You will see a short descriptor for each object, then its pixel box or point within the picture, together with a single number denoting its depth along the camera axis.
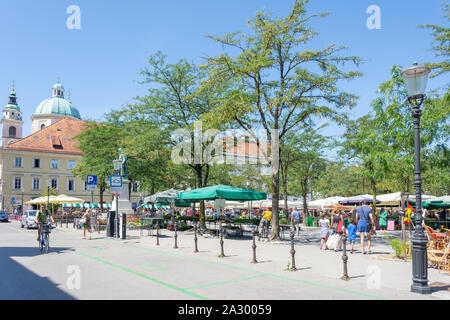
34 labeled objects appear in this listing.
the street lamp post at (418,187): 7.78
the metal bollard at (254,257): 11.68
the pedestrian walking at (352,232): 14.07
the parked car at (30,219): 30.03
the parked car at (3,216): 44.25
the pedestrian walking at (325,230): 15.37
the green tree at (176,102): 23.89
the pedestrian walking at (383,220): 26.48
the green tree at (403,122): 14.39
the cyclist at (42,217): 14.36
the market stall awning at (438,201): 25.44
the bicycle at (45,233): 14.10
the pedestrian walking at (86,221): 20.13
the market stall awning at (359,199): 28.50
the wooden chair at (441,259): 9.98
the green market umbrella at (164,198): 26.18
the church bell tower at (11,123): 109.67
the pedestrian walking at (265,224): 18.92
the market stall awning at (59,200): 35.41
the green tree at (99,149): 31.98
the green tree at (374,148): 15.34
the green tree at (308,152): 29.38
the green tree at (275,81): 17.80
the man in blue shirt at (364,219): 13.83
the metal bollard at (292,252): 10.27
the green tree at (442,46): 17.09
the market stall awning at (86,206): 44.17
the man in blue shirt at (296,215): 25.89
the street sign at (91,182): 20.77
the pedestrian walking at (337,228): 14.71
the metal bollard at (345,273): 9.08
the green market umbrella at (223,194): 18.42
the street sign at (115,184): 19.67
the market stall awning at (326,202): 32.90
